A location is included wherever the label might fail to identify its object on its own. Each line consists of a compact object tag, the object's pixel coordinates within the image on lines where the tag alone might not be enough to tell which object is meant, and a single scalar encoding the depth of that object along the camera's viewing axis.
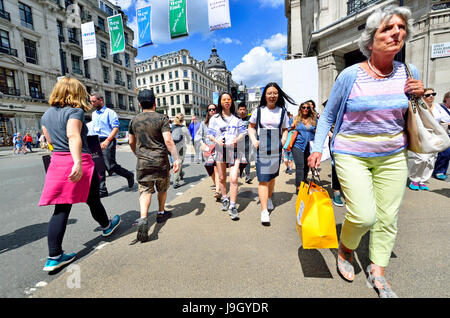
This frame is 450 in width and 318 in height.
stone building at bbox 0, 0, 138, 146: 23.42
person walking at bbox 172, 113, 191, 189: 5.46
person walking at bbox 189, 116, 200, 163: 8.62
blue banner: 11.57
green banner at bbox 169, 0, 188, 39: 10.48
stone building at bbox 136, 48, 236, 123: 65.44
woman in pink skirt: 2.20
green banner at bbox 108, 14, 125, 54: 13.43
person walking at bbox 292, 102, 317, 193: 4.19
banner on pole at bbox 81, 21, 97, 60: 13.01
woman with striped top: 1.72
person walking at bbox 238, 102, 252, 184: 5.55
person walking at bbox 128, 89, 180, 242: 2.91
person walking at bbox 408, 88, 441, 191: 4.33
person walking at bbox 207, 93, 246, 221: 3.67
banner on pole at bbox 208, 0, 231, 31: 9.96
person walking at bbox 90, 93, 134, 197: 4.72
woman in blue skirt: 3.21
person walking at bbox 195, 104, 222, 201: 4.33
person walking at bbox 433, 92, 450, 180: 4.46
